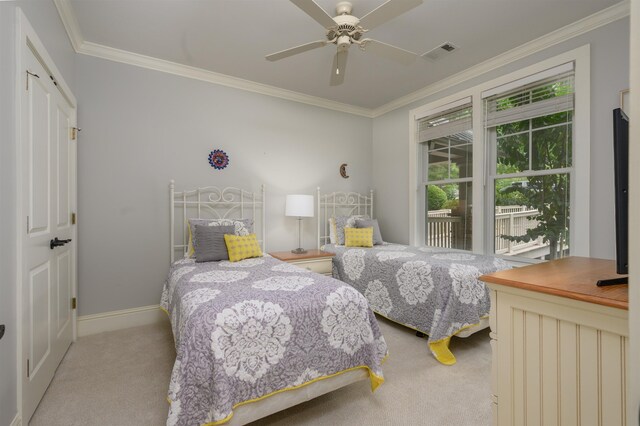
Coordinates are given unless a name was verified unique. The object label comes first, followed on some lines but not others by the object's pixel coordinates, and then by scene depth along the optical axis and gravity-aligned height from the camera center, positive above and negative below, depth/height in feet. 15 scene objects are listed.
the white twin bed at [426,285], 7.77 -2.21
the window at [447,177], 11.85 +1.45
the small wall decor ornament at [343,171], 14.58 +1.99
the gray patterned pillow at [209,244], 9.09 -0.98
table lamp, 11.74 +0.22
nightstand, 10.71 -1.74
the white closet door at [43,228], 5.31 -0.32
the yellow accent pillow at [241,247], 9.29 -1.11
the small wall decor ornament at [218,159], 11.24 +2.00
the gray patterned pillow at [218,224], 9.82 -0.42
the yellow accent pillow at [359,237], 12.26 -1.05
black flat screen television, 3.00 +0.24
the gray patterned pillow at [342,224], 12.95 -0.55
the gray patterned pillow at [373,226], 12.86 -0.63
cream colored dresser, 3.07 -1.57
